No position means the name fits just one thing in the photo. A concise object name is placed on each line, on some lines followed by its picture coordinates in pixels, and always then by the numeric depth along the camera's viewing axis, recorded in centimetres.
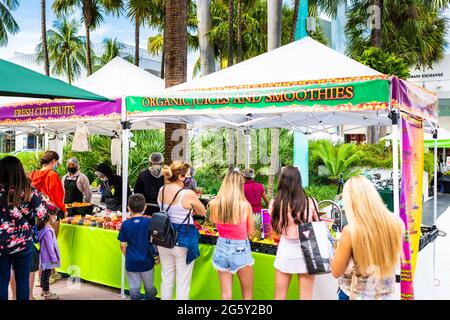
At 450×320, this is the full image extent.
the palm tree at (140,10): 2178
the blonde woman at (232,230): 396
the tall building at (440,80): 3192
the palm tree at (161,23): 2231
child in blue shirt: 428
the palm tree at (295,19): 1405
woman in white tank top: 415
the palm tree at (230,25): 1692
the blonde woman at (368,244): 275
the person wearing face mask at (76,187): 689
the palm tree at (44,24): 2316
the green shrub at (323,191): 1443
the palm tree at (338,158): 1623
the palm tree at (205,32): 1647
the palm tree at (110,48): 3784
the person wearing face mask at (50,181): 564
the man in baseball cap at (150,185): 564
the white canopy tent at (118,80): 740
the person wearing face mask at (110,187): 645
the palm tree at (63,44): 4034
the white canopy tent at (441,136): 1417
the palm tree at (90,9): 2302
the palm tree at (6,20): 3222
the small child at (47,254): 520
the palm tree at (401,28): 2059
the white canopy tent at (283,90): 416
